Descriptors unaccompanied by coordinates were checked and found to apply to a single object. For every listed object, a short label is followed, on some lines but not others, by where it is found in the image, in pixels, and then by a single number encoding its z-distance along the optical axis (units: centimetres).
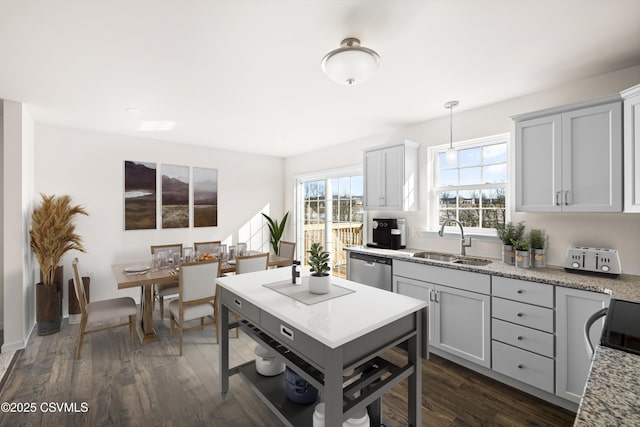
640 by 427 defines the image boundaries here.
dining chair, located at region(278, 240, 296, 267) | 438
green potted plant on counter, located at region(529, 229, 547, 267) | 255
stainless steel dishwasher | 321
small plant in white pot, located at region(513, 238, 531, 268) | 254
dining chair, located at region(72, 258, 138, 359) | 275
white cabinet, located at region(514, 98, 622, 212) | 209
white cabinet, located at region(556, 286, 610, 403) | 199
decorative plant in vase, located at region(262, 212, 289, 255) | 568
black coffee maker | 359
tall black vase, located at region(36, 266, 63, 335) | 321
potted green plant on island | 180
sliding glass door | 467
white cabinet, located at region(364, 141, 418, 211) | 349
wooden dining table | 289
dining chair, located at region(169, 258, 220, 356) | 294
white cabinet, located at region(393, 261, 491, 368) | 249
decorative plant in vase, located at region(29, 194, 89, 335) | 317
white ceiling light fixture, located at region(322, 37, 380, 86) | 173
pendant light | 298
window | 306
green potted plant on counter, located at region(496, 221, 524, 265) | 270
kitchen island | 126
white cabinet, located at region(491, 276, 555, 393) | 215
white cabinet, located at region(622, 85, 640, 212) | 187
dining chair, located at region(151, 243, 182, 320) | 364
